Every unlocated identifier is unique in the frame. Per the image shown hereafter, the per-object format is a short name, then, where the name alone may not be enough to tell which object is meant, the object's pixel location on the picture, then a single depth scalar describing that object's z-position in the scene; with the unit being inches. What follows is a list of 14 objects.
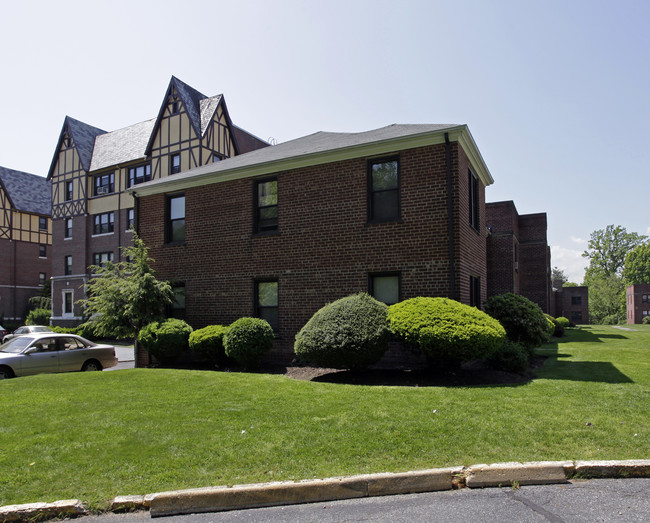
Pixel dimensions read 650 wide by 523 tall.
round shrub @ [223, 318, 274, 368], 491.8
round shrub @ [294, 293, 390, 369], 395.9
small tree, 594.5
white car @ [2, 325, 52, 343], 1100.5
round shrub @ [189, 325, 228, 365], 530.0
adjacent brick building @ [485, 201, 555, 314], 1098.7
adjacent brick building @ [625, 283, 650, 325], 2215.8
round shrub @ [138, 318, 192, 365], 551.8
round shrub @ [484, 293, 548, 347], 490.6
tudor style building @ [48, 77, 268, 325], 1358.3
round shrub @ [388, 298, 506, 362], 364.5
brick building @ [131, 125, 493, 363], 469.4
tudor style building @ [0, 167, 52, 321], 1788.9
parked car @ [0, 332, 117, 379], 534.3
